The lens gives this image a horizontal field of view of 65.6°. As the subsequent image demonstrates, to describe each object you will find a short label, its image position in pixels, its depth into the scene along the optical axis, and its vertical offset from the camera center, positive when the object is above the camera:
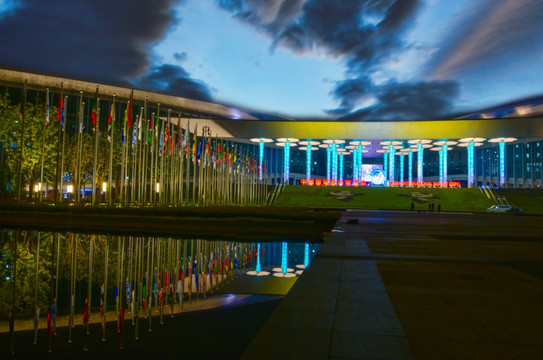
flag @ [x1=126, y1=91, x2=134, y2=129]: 28.67 +4.94
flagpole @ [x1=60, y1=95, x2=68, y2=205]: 27.61 +4.49
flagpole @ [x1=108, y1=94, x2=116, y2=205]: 28.44 +4.34
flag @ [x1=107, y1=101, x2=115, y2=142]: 28.98 +4.80
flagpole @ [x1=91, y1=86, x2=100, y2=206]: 28.12 +1.23
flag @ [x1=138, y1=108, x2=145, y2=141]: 30.32 +4.10
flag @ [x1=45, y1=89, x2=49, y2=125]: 27.06 +4.73
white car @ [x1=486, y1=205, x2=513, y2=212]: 42.16 -1.71
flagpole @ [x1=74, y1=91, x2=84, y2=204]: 28.27 +2.02
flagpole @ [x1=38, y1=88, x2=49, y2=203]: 27.06 +4.70
